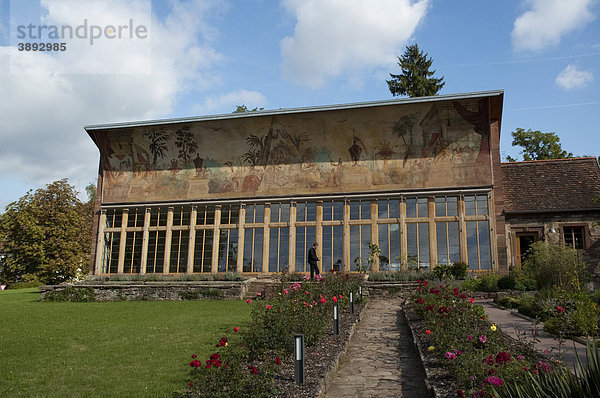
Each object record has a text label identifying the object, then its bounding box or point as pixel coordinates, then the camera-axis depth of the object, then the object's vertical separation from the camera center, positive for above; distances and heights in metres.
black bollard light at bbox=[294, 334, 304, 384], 5.73 -1.08
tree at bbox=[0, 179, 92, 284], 31.14 +1.93
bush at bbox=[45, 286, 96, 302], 19.42 -1.07
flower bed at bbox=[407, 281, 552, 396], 4.74 -0.95
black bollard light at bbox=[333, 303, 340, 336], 8.92 -0.94
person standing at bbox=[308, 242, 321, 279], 18.31 +0.49
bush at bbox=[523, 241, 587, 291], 13.38 +0.17
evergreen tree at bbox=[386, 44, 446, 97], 35.69 +14.62
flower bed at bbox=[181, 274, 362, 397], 4.86 -1.08
